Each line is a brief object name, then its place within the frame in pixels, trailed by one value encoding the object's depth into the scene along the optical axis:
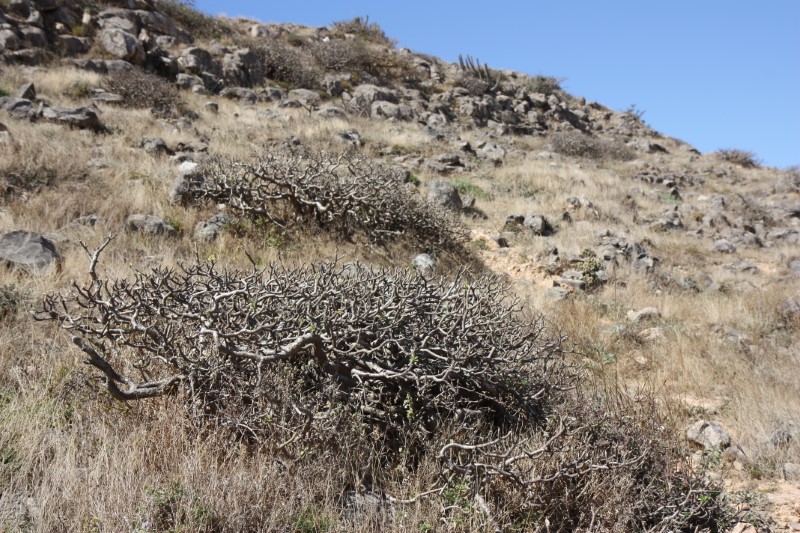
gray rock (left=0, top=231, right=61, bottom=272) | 4.78
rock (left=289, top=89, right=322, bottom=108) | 17.10
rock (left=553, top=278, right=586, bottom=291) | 7.62
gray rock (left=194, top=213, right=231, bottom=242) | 6.31
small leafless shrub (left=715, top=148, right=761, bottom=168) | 23.23
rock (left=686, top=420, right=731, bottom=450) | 3.73
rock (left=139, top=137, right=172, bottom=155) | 9.05
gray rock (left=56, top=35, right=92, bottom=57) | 15.24
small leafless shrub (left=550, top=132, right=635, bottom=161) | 19.58
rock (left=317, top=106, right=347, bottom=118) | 15.35
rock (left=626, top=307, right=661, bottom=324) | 6.60
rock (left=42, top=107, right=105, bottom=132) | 9.34
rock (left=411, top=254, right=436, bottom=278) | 6.77
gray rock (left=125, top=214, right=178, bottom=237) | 6.05
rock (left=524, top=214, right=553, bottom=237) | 9.84
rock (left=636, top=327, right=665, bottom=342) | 5.89
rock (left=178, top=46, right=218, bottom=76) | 16.47
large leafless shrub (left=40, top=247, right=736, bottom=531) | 2.50
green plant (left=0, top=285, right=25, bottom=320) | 4.00
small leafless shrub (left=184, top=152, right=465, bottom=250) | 7.16
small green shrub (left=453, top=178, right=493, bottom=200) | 11.49
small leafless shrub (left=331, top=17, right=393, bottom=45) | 28.31
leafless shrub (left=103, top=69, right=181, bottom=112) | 12.53
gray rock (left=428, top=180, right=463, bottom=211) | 9.66
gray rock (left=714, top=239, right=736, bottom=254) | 11.00
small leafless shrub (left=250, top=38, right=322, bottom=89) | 19.39
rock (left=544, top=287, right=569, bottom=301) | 6.91
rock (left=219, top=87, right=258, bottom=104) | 16.00
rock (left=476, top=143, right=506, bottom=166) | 15.28
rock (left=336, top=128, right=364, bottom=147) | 12.79
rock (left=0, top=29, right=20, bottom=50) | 13.90
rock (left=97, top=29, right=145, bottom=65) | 15.61
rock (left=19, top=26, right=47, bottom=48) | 14.62
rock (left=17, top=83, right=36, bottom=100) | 10.40
